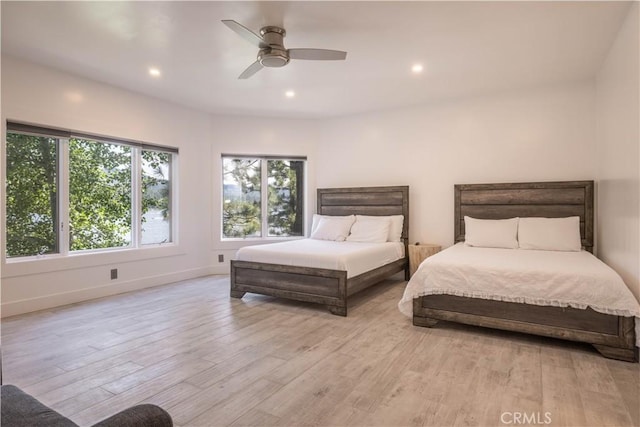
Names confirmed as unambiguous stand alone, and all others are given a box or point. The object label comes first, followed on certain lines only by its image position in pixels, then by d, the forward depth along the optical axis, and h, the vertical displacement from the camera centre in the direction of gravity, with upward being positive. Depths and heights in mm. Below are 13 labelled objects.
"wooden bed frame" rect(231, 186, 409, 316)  3592 -719
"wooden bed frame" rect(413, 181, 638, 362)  2539 -766
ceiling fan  2859 +1322
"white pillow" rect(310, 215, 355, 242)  5059 -233
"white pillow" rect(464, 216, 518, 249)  4102 -253
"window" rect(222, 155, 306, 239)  5914 +270
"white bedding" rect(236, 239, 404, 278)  3668 -473
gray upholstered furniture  894 -540
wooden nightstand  4844 -551
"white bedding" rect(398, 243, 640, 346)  2521 -545
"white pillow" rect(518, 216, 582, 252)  3844 -246
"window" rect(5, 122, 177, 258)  3646 +245
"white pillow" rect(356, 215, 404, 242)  5050 -212
